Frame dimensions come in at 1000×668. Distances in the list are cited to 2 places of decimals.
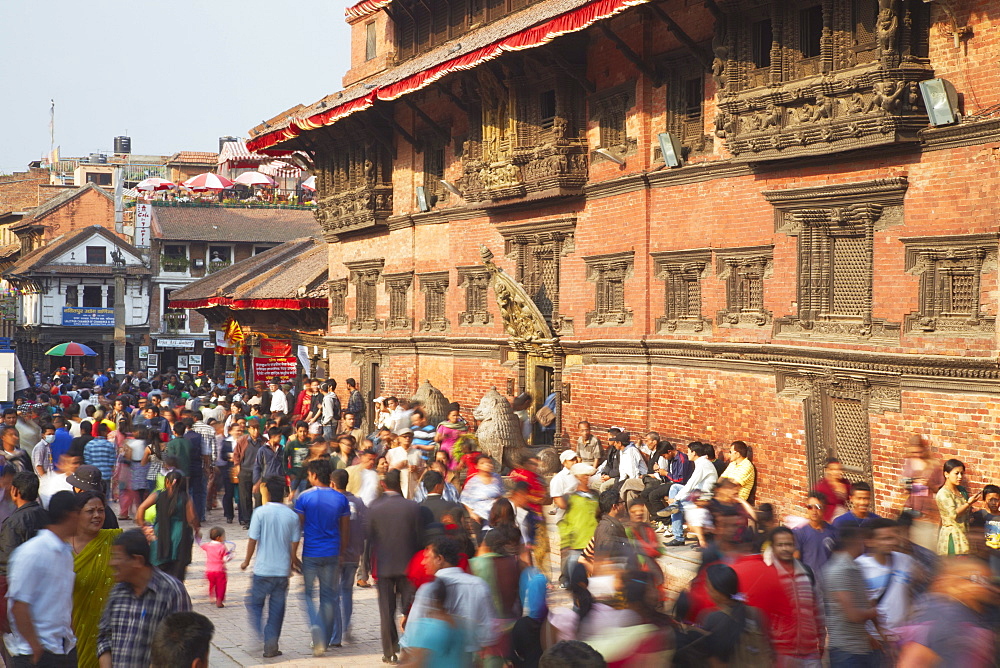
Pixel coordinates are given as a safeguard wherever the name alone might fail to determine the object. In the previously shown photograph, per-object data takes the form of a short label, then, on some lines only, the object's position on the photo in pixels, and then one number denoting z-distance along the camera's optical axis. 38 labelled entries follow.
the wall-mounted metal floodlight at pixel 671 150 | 19.20
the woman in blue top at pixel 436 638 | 7.10
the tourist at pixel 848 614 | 7.90
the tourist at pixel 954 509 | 11.84
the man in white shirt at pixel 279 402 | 29.06
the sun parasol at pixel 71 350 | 46.62
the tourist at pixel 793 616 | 7.57
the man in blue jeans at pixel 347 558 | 11.34
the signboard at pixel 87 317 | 66.81
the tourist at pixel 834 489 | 10.41
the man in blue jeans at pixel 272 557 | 10.88
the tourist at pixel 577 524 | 10.89
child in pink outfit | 13.26
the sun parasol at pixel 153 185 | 72.38
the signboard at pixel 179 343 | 66.06
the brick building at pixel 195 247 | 64.94
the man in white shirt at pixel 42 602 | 7.27
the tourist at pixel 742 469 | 16.38
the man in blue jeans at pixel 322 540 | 11.16
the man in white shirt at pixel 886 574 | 8.23
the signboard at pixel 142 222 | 63.31
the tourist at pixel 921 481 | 11.49
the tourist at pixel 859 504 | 10.11
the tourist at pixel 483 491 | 11.86
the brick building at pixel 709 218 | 14.64
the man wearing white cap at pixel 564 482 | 12.30
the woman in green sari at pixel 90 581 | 7.65
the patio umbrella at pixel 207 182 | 69.81
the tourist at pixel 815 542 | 9.52
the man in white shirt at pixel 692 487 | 15.41
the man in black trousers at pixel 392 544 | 10.84
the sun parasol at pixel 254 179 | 72.50
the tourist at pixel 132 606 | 6.94
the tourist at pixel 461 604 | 7.34
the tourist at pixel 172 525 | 11.66
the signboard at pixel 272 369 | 37.03
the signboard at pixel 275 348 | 38.34
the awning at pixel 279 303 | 36.66
